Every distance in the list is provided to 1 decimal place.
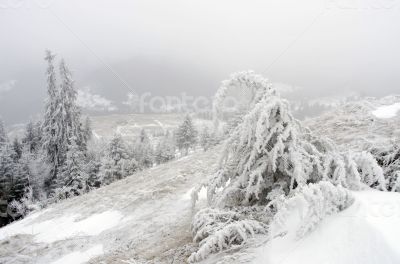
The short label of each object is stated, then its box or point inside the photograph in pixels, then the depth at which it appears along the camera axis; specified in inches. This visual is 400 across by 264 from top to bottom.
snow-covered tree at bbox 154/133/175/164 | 2559.1
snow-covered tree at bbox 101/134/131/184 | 1526.8
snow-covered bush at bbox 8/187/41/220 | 1225.3
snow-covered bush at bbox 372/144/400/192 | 223.3
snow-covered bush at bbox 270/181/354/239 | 170.6
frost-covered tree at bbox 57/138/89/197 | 1519.4
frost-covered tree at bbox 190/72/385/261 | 223.0
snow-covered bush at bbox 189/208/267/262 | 202.5
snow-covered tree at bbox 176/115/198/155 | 2753.4
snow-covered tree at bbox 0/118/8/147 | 2244.1
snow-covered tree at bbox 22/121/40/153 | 2108.8
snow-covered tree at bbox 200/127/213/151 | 2463.7
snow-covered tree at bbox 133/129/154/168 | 2239.3
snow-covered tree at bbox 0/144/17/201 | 1409.9
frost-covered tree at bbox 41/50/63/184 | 1636.3
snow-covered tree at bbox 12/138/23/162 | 1929.1
